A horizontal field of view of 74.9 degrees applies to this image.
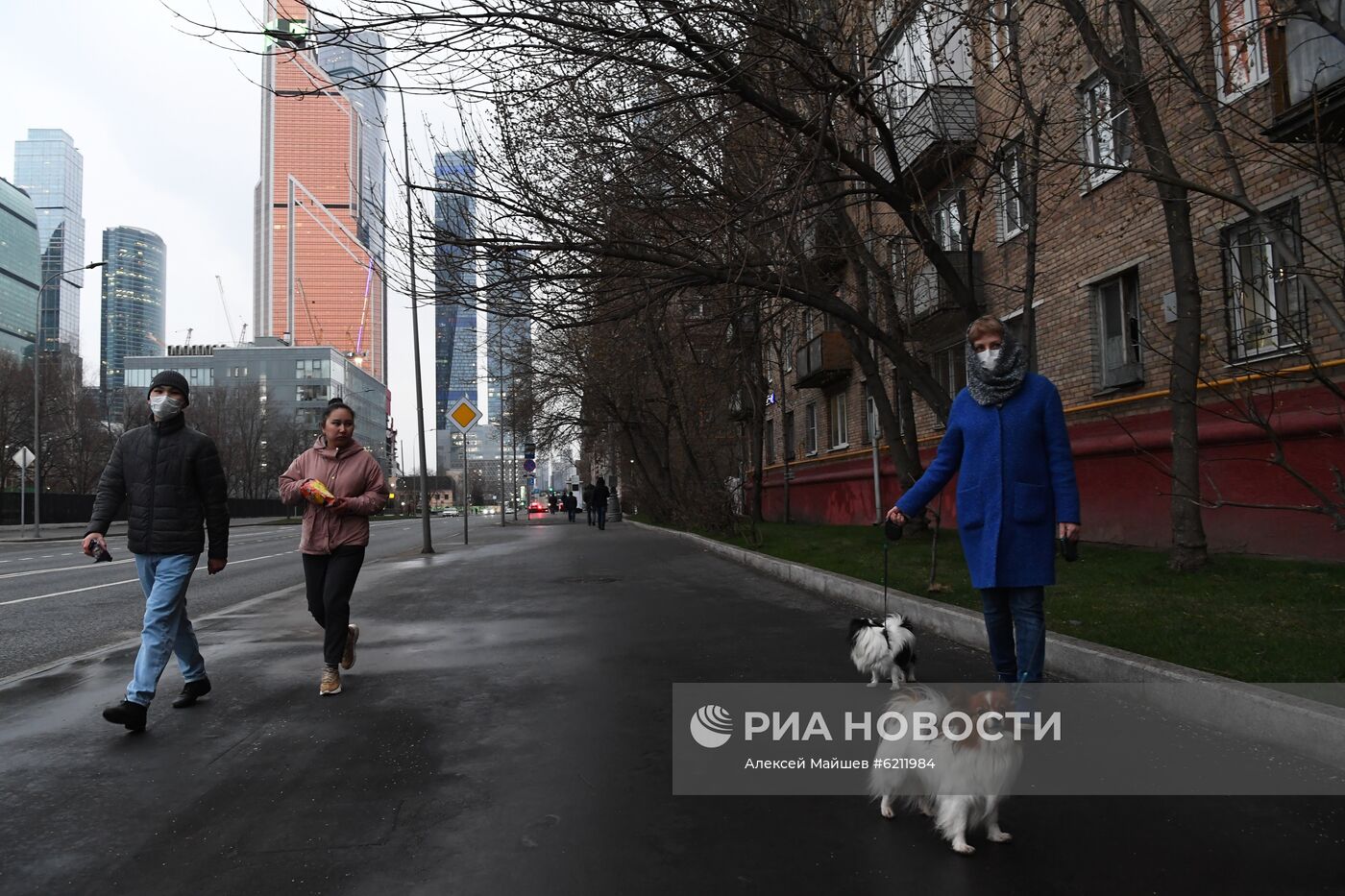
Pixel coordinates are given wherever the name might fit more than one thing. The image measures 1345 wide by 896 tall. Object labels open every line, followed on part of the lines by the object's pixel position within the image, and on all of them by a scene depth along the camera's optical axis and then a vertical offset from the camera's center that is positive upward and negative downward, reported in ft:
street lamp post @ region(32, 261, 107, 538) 98.43 +3.27
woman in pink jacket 18.30 -0.40
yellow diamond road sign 71.20 +6.51
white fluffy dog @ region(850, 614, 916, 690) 14.52 -2.73
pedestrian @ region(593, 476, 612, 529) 110.55 -1.10
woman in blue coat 12.43 -0.17
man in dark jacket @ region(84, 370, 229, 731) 16.52 -0.18
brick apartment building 28.53 +10.15
